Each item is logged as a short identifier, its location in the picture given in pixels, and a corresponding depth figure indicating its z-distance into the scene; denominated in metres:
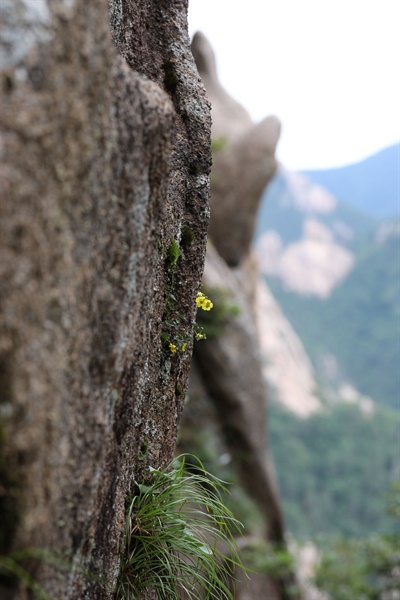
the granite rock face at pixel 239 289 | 10.20
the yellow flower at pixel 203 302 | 2.56
